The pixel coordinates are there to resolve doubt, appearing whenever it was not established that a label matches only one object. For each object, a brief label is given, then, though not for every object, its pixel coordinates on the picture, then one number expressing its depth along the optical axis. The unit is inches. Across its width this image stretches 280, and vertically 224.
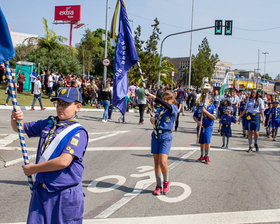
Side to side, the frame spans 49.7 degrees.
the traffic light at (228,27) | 864.3
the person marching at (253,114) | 383.6
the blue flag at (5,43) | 113.2
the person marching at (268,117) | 558.1
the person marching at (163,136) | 208.7
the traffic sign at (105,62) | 844.6
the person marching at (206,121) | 306.0
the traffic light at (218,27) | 868.5
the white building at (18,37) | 2218.3
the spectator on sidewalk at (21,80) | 866.8
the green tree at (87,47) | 1764.3
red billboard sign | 2139.5
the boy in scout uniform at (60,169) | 101.8
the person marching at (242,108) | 535.2
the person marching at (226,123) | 409.7
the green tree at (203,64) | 2060.8
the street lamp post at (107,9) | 1023.3
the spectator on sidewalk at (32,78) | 765.7
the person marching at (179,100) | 686.3
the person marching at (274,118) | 535.2
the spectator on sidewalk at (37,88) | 597.0
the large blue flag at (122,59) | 237.8
